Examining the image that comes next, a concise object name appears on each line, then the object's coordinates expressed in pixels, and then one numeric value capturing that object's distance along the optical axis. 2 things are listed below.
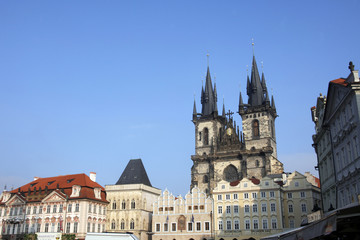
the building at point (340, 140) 22.30
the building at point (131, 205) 58.00
